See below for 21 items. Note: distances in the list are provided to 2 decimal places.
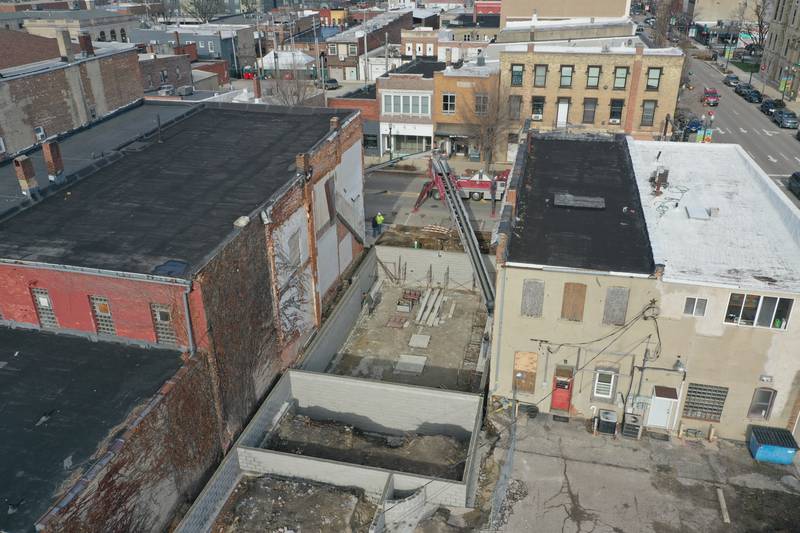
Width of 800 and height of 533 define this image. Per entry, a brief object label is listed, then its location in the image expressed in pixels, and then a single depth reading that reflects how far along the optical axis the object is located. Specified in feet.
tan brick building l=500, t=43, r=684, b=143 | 163.94
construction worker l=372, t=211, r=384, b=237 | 131.35
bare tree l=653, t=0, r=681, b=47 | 312.29
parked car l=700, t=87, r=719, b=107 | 237.04
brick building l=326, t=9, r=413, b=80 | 242.17
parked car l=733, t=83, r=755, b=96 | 251.15
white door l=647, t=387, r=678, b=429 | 72.95
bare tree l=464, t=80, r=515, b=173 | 169.48
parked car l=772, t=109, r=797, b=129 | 208.95
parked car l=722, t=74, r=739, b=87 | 272.31
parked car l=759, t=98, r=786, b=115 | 224.12
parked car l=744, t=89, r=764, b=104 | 242.84
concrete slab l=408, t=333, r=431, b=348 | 97.14
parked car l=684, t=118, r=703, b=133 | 199.31
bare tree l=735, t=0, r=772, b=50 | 345.72
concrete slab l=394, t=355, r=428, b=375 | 91.30
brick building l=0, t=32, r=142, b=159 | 129.08
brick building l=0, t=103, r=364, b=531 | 63.00
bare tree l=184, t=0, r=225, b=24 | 432.66
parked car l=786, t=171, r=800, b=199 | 154.08
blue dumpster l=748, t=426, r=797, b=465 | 69.46
